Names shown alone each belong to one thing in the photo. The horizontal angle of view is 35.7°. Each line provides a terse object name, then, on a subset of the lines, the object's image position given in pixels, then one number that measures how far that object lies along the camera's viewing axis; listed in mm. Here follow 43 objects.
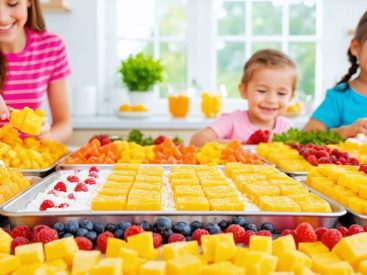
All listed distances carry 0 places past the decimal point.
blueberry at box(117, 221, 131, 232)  1216
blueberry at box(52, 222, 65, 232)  1220
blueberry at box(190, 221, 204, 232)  1247
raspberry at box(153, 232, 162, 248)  1149
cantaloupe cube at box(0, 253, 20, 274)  1012
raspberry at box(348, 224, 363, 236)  1221
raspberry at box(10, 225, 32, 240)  1215
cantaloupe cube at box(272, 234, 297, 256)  1065
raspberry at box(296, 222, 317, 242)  1182
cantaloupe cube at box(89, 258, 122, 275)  961
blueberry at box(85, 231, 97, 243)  1180
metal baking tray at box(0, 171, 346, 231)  1278
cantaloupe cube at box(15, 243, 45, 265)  1036
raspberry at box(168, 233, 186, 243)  1158
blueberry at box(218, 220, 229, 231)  1274
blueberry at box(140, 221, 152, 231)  1242
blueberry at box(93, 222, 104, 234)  1229
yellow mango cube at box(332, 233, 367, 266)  1071
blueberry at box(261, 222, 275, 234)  1277
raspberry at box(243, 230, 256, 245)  1196
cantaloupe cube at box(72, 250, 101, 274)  1014
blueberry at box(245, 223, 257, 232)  1241
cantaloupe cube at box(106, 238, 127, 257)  1100
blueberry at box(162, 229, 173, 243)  1204
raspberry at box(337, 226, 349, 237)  1229
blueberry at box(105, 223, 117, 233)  1227
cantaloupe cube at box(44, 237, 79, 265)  1061
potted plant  4809
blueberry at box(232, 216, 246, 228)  1271
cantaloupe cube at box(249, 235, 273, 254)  1066
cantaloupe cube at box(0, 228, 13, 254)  1105
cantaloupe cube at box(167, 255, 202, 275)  977
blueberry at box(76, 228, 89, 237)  1189
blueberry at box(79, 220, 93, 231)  1221
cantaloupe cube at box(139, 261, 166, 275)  964
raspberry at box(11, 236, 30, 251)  1136
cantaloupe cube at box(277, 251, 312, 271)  1033
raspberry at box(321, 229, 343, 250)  1156
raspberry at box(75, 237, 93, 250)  1136
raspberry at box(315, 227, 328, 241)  1202
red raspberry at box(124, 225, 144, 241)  1166
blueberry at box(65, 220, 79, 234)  1205
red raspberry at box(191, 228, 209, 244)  1185
